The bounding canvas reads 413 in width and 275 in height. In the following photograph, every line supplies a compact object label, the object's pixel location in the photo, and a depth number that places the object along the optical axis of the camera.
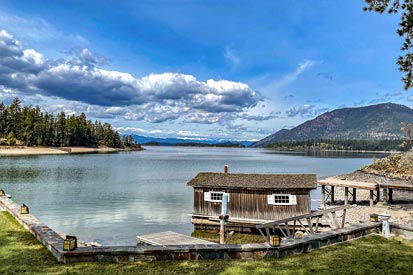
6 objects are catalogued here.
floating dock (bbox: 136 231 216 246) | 18.50
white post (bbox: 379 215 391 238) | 14.23
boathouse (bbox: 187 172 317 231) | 23.02
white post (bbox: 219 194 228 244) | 17.45
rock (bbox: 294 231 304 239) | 22.25
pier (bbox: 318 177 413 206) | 30.86
